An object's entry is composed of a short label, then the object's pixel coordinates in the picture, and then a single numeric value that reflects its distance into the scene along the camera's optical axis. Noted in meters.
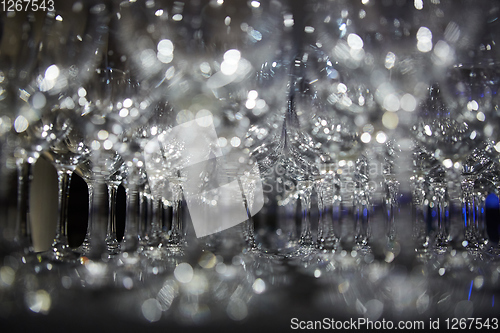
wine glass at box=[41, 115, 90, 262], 0.49
